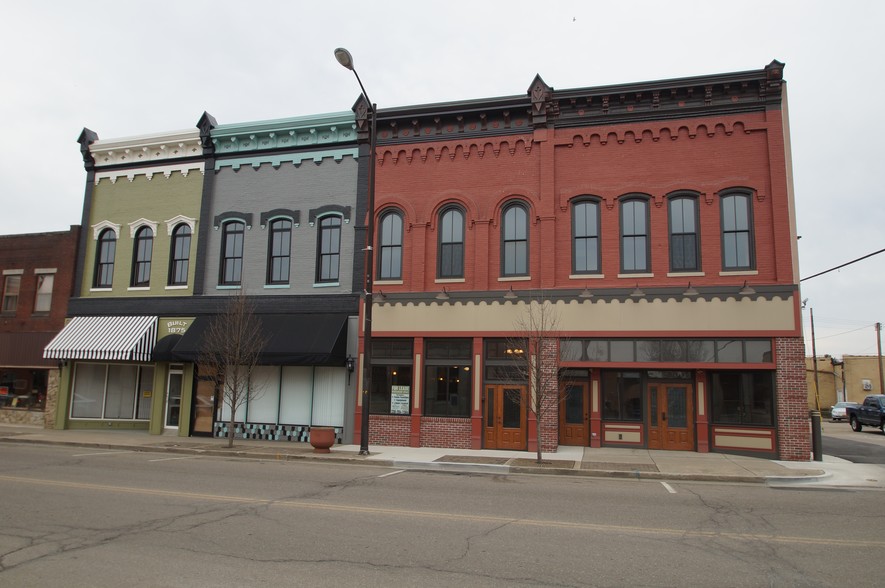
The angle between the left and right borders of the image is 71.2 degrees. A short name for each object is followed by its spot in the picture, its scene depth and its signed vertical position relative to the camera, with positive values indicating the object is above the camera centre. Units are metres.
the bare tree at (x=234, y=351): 18.70 +0.97
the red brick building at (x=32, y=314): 23.30 +2.42
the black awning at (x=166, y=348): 20.58 +1.09
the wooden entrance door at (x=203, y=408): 21.12 -0.90
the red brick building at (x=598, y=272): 17.31 +3.54
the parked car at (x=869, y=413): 29.22 -0.76
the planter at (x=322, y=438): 17.28 -1.48
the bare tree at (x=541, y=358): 16.78 +0.91
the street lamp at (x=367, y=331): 17.02 +1.47
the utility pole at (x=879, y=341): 48.83 +4.75
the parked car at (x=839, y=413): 42.12 -1.08
